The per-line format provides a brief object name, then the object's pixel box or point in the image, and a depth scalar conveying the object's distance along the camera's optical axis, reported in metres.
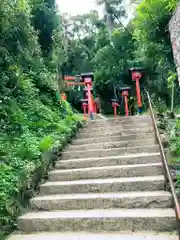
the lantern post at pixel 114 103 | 11.47
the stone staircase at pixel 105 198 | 2.54
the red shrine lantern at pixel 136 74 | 8.21
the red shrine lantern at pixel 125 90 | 9.91
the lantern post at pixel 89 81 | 7.50
